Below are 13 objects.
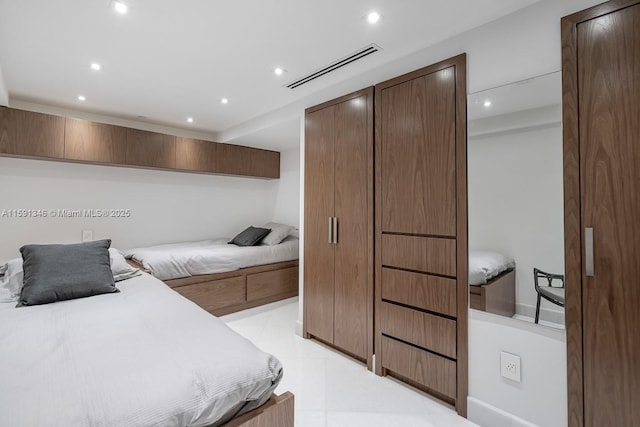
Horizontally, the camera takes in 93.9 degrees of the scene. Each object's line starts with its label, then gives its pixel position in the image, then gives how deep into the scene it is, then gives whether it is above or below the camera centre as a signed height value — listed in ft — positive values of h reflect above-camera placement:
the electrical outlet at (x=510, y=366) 5.44 -2.69
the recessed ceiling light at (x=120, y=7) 5.43 +3.90
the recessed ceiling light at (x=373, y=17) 5.77 +3.99
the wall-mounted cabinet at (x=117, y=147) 9.23 +2.67
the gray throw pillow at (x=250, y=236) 13.42 -0.80
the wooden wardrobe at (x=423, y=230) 6.13 -0.23
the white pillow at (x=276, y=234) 13.62 -0.73
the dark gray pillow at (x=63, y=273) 6.12 -1.23
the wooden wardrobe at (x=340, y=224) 7.88 -0.12
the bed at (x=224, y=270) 10.39 -1.99
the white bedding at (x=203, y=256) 10.19 -1.44
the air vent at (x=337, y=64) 7.06 +4.04
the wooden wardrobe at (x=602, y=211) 4.39 +0.16
